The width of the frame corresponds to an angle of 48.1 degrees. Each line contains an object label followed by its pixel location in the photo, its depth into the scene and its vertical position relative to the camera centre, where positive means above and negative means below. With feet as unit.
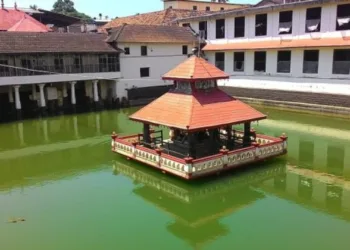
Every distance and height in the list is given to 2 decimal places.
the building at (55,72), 82.28 -1.85
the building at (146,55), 98.63 +1.84
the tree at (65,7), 325.66 +48.99
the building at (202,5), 168.35 +25.13
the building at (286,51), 82.74 +2.16
